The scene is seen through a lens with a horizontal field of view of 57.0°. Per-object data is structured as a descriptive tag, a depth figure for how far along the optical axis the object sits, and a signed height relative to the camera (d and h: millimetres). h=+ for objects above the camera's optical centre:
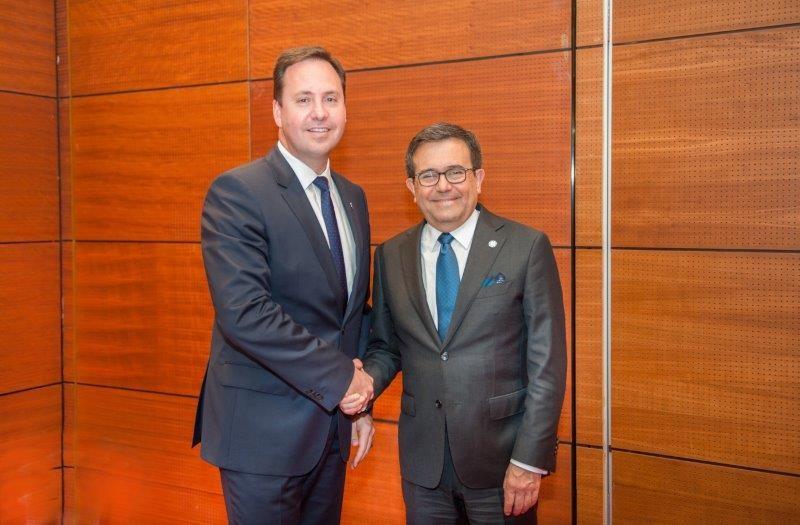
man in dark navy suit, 1927 -177
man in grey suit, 1941 -274
